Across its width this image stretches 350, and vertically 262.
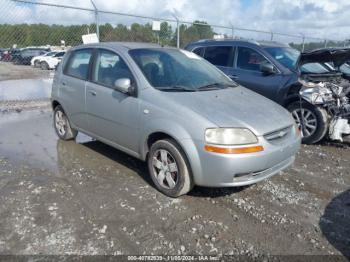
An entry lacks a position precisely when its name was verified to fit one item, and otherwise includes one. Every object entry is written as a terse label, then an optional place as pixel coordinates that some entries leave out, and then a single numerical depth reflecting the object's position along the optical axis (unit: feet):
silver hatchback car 10.74
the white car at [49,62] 86.48
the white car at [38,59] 88.94
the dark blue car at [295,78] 18.04
